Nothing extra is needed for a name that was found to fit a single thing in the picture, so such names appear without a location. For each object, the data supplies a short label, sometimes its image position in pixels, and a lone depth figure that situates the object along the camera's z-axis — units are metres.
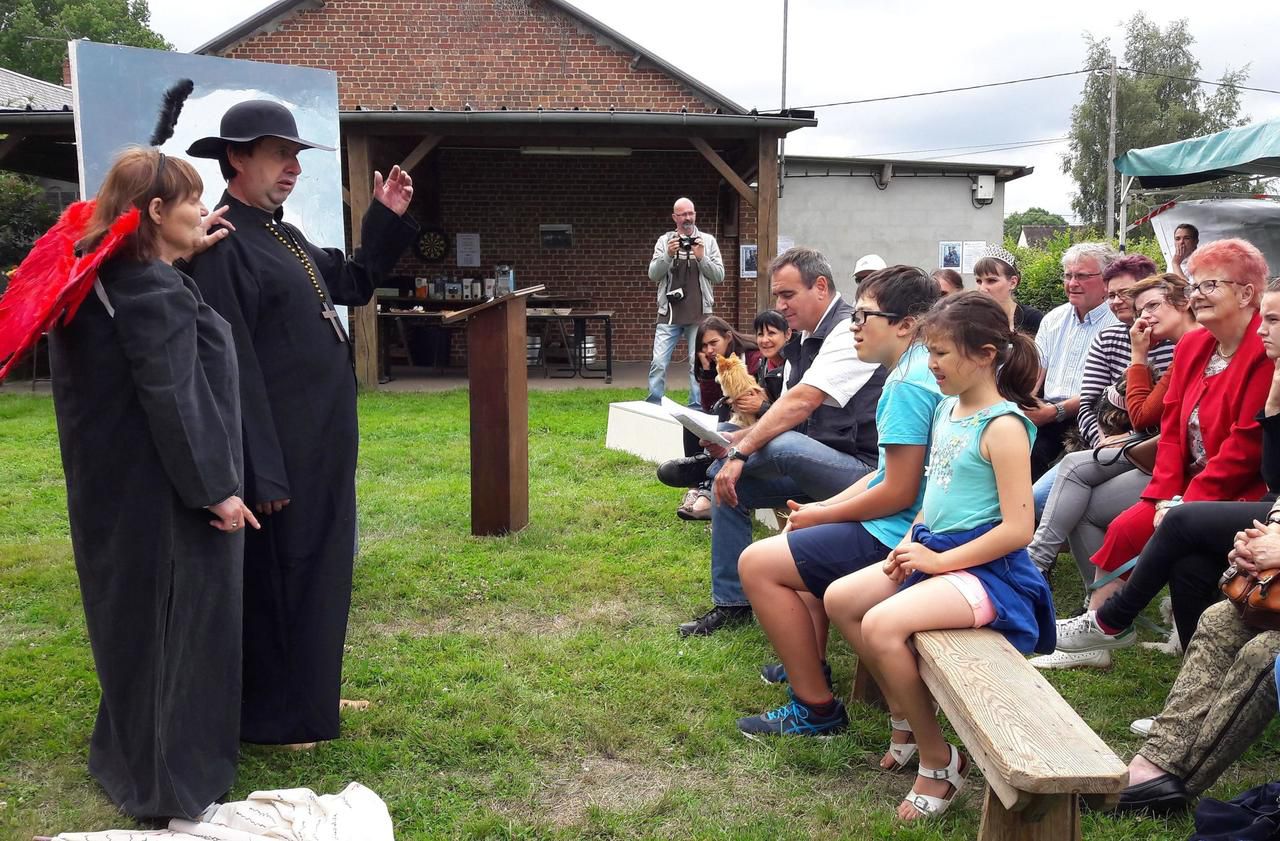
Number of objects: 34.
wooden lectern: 5.44
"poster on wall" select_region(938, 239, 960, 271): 19.08
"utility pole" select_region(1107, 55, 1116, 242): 34.72
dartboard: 16.22
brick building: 15.67
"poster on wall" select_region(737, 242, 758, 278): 15.88
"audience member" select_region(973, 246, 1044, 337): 5.56
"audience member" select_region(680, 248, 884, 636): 3.83
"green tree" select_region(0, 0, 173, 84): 44.16
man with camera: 9.76
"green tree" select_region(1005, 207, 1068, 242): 76.49
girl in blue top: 2.69
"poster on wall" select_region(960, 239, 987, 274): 18.86
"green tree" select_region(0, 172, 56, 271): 16.14
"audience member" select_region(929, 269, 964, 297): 5.65
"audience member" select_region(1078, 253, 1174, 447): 4.70
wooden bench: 2.01
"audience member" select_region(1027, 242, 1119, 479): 5.14
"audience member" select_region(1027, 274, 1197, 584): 4.10
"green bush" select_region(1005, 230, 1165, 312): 14.62
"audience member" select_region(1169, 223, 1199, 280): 8.01
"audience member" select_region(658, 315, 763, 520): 5.65
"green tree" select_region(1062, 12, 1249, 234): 38.31
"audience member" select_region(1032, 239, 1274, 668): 3.42
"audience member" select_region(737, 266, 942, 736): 3.09
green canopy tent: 9.34
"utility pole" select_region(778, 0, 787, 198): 15.92
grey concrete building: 19.31
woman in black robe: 2.50
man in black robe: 3.08
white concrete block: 7.48
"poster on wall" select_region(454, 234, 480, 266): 16.39
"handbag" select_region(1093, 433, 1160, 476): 4.02
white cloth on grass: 2.53
